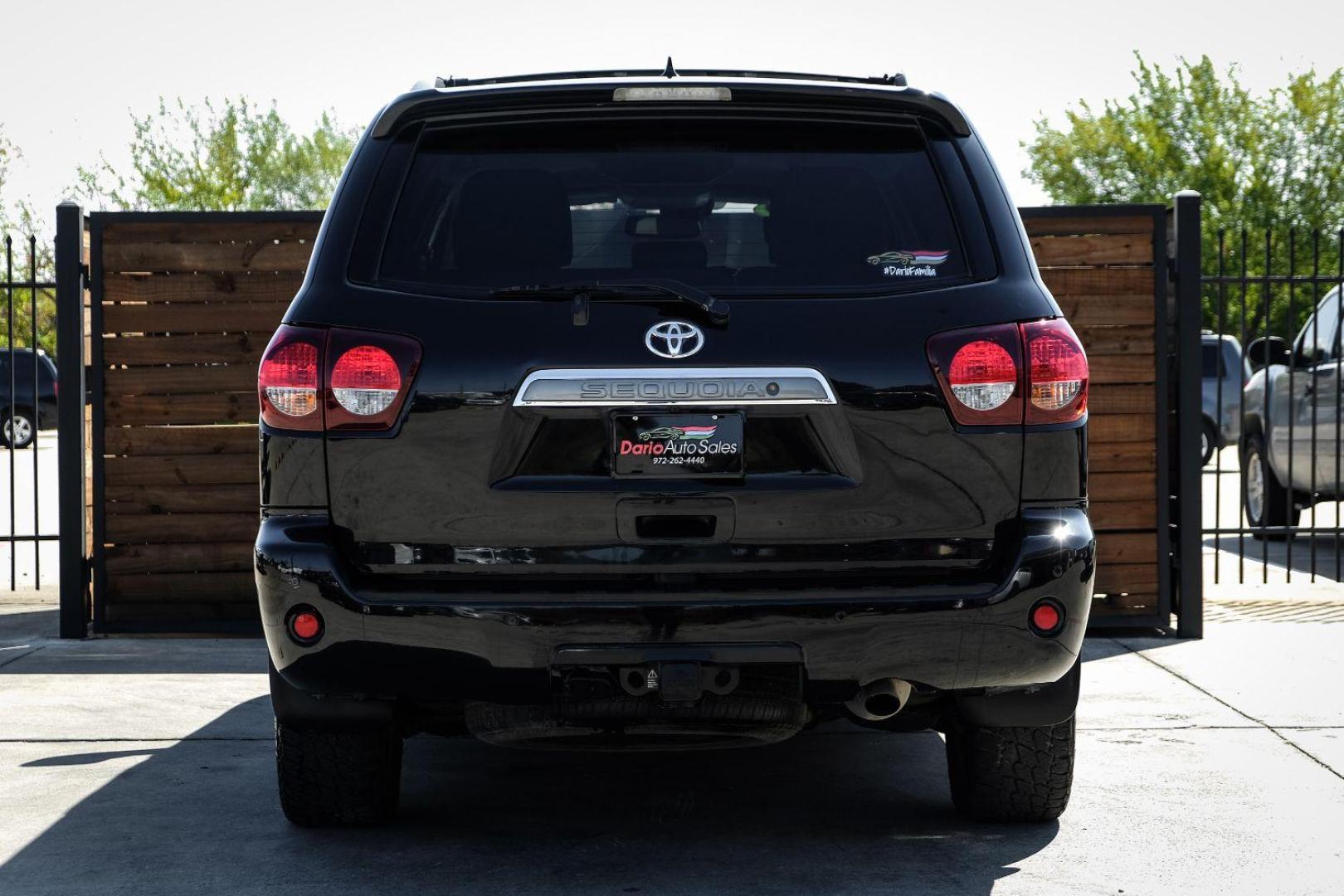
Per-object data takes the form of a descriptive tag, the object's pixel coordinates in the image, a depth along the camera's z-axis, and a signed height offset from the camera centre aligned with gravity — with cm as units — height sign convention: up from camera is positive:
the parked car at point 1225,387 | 2438 +74
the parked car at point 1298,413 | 1109 +17
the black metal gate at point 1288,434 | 936 +2
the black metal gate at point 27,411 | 932 +34
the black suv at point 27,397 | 2786 +63
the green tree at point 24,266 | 3819 +456
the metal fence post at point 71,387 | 789 +22
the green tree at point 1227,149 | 4434 +801
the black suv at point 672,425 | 370 +2
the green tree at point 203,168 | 4644 +786
